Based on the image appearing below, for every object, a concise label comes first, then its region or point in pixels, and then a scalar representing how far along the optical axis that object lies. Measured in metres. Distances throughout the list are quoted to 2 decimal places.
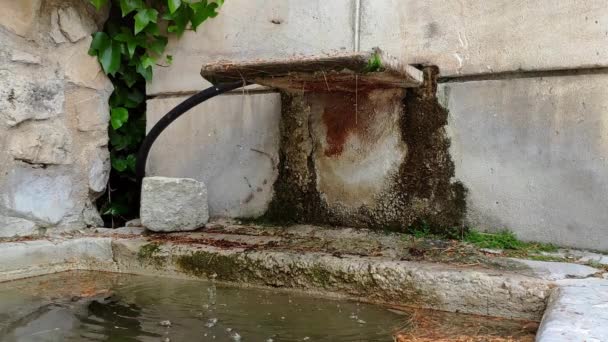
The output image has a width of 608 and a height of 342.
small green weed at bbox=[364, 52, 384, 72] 2.20
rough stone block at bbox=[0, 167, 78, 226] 3.20
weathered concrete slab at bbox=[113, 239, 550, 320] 2.09
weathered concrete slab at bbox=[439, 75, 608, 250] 2.52
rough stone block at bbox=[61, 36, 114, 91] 3.49
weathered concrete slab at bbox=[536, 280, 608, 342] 1.42
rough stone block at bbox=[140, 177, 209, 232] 3.10
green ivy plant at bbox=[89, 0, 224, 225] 3.51
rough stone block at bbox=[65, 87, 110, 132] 3.52
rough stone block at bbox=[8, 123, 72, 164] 3.23
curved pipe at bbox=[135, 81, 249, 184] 2.97
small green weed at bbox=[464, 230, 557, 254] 2.58
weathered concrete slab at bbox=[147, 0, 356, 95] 3.17
